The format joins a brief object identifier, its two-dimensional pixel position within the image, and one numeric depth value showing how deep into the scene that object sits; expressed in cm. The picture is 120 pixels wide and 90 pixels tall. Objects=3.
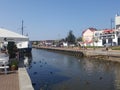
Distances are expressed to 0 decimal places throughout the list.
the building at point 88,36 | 3999
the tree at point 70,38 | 4880
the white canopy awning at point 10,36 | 623
